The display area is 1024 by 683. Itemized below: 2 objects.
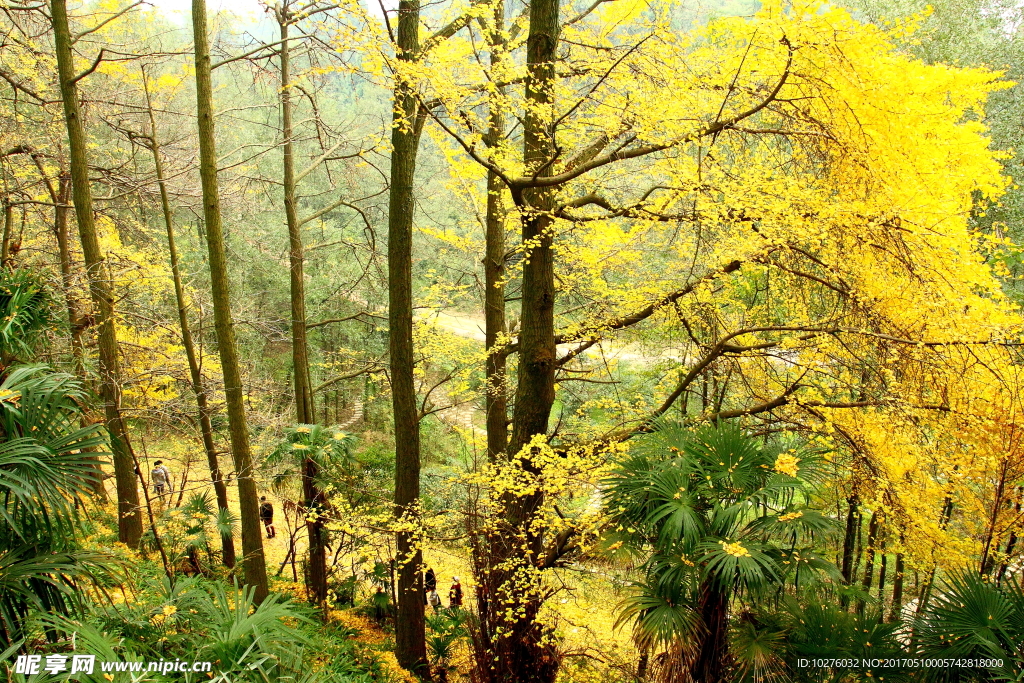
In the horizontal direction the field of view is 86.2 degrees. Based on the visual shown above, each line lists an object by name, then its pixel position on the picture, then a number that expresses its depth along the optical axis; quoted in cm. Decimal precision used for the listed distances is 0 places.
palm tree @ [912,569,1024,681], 313
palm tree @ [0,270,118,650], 277
